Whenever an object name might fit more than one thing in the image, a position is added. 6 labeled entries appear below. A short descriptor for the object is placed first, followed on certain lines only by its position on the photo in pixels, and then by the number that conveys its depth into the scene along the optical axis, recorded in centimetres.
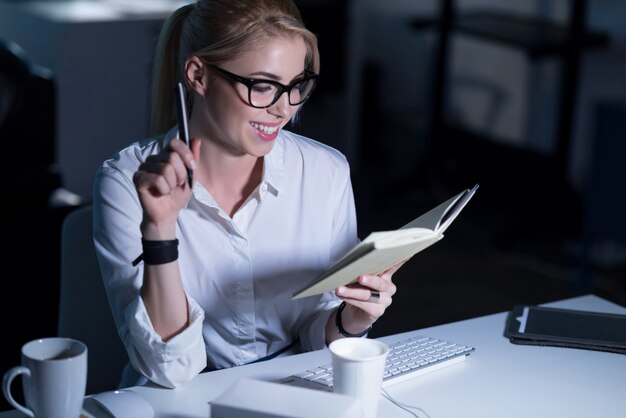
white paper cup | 189
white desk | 202
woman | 208
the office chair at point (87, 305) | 235
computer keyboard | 207
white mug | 182
